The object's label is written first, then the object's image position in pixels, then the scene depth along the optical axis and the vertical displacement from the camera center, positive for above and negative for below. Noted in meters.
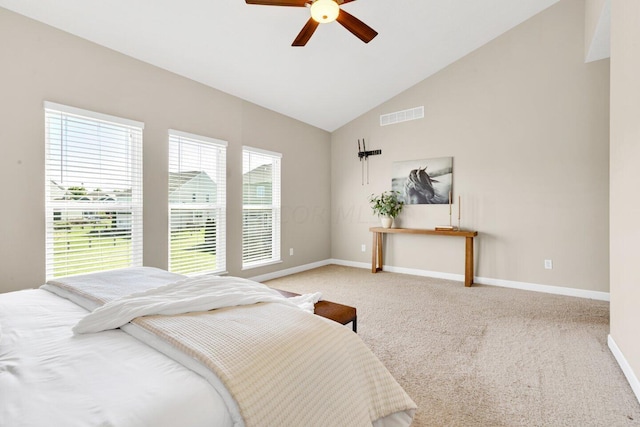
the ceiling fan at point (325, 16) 2.33 +1.55
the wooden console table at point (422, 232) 4.35 -0.47
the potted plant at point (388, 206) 5.12 +0.09
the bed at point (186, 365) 0.83 -0.49
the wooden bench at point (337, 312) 2.08 -0.69
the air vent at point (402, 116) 5.03 +1.57
